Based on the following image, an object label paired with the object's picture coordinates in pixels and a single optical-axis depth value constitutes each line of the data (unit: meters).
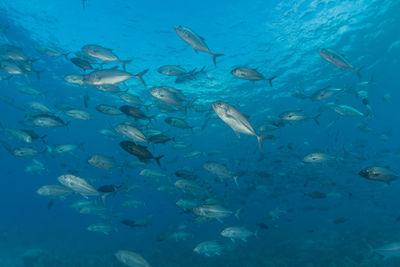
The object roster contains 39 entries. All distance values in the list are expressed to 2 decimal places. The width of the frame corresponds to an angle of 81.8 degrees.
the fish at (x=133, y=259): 5.36
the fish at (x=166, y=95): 6.29
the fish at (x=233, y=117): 3.63
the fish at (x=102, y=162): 6.25
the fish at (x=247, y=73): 5.64
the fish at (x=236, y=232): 8.04
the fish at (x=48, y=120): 6.83
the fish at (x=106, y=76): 5.56
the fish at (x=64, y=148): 8.99
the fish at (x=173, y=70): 7.44
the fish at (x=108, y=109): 6.86
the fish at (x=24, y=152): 8.05
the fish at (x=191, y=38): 5.12
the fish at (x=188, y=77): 8.34
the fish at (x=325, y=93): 7.96
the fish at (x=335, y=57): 5.82
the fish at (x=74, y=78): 7.31
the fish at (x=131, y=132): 5.52
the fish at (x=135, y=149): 4.84
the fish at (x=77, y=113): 7.89
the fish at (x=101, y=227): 10.14
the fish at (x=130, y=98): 7.69
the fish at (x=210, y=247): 8.05
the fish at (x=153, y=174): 9.55
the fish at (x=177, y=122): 7.16
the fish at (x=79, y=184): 6.01
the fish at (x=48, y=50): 7.76
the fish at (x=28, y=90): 9.79
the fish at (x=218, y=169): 7.54
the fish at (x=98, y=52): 6.59
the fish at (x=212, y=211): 6.54
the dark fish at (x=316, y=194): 9.71
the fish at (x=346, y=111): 8.22
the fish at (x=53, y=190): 7.25
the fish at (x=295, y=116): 7.83
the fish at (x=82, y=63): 6.83
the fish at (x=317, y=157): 8.18
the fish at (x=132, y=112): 5.99
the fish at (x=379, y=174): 4.81
